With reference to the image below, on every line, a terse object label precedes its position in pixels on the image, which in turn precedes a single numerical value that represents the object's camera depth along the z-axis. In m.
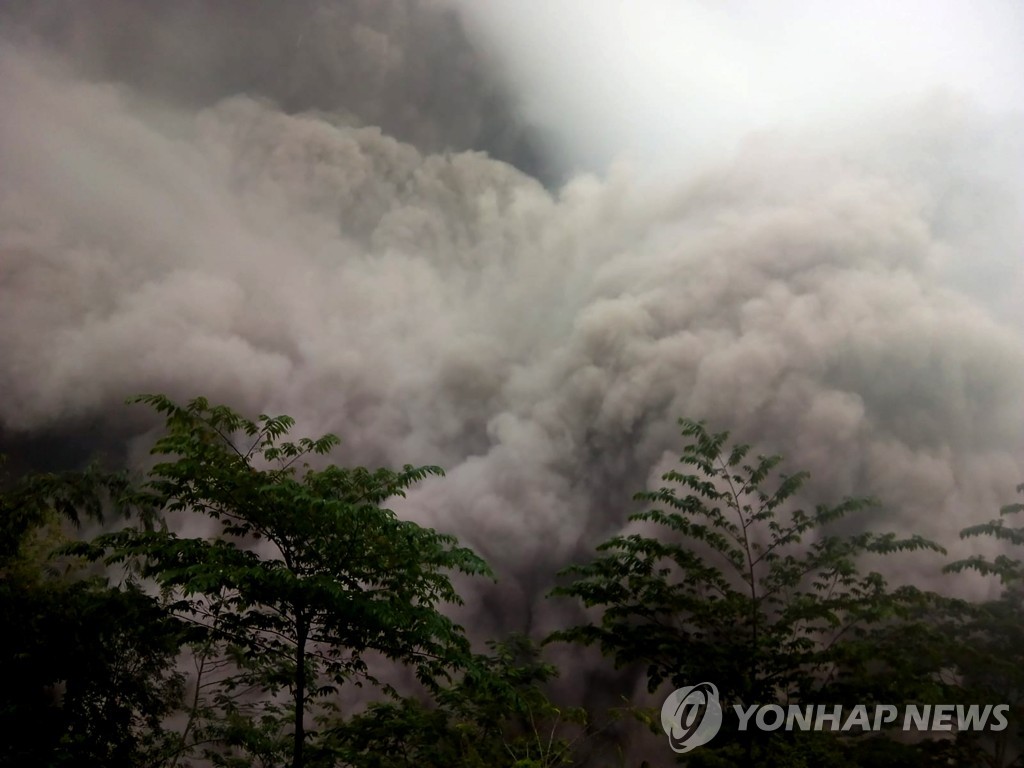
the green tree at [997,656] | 4.12
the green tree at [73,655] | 4.05
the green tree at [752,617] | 4.14
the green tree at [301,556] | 3.66
